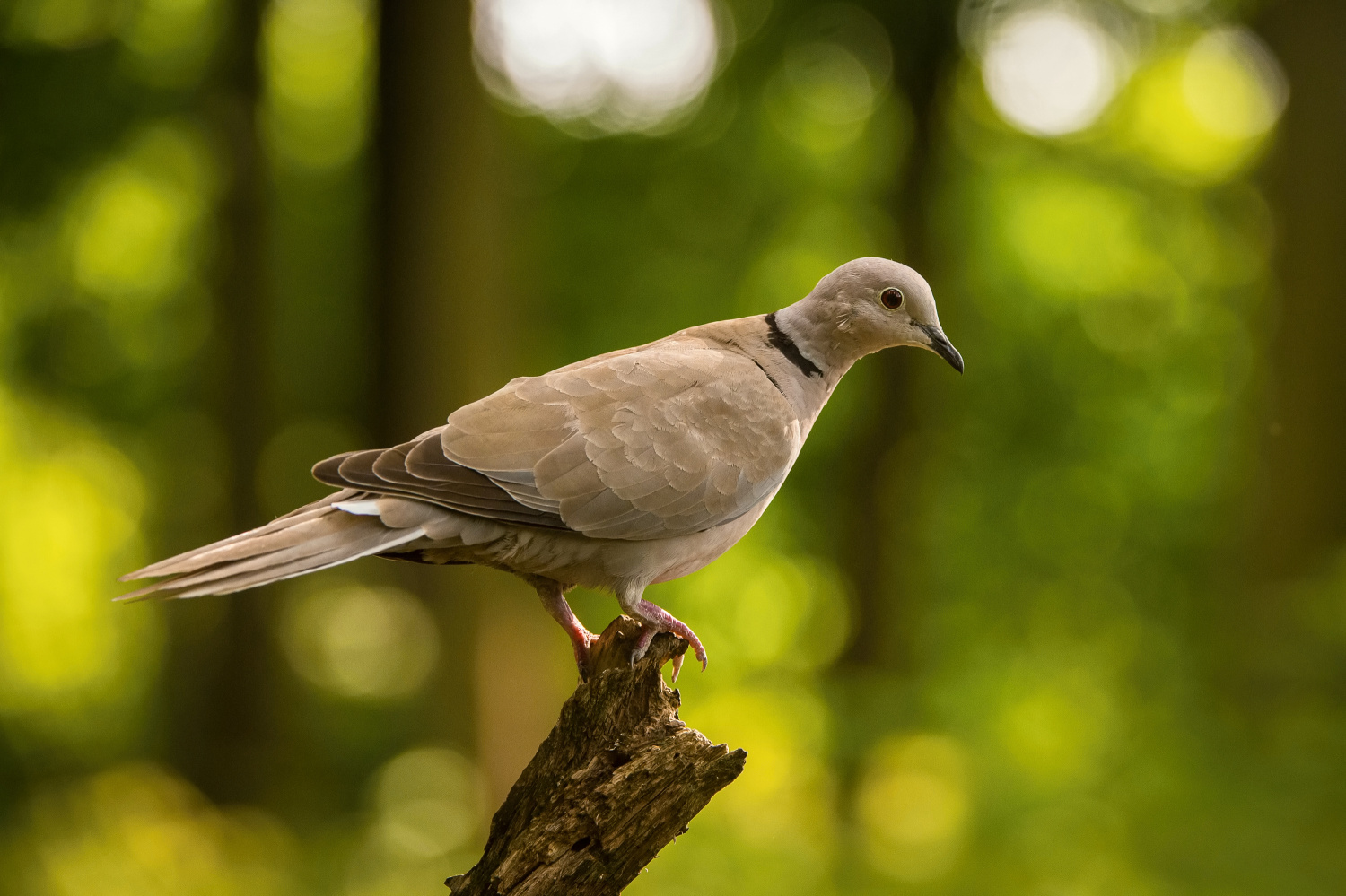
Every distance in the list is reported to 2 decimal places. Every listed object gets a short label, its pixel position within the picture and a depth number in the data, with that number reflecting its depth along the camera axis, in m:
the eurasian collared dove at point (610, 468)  5.63
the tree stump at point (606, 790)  5.68
